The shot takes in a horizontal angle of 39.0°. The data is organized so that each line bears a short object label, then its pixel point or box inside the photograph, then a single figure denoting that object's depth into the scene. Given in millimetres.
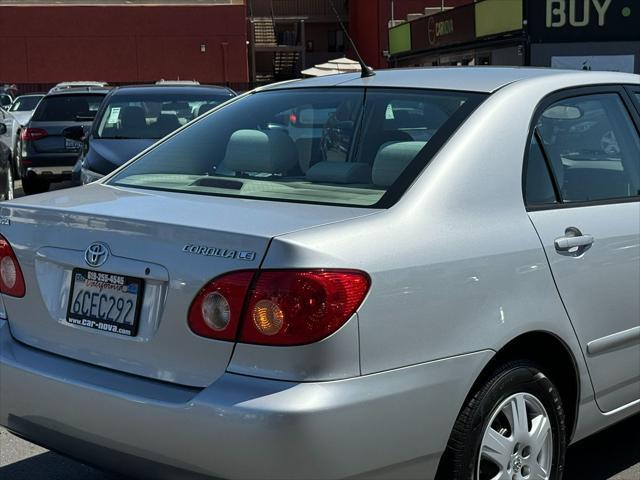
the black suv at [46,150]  12336
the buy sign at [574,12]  17906
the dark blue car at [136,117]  8898
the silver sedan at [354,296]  2553
